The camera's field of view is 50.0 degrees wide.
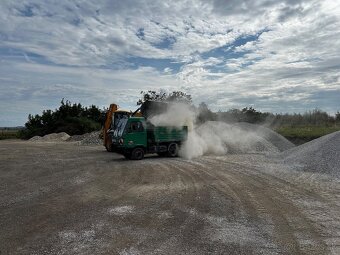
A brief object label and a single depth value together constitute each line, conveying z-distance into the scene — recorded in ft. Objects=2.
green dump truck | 65.77
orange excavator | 73.56
